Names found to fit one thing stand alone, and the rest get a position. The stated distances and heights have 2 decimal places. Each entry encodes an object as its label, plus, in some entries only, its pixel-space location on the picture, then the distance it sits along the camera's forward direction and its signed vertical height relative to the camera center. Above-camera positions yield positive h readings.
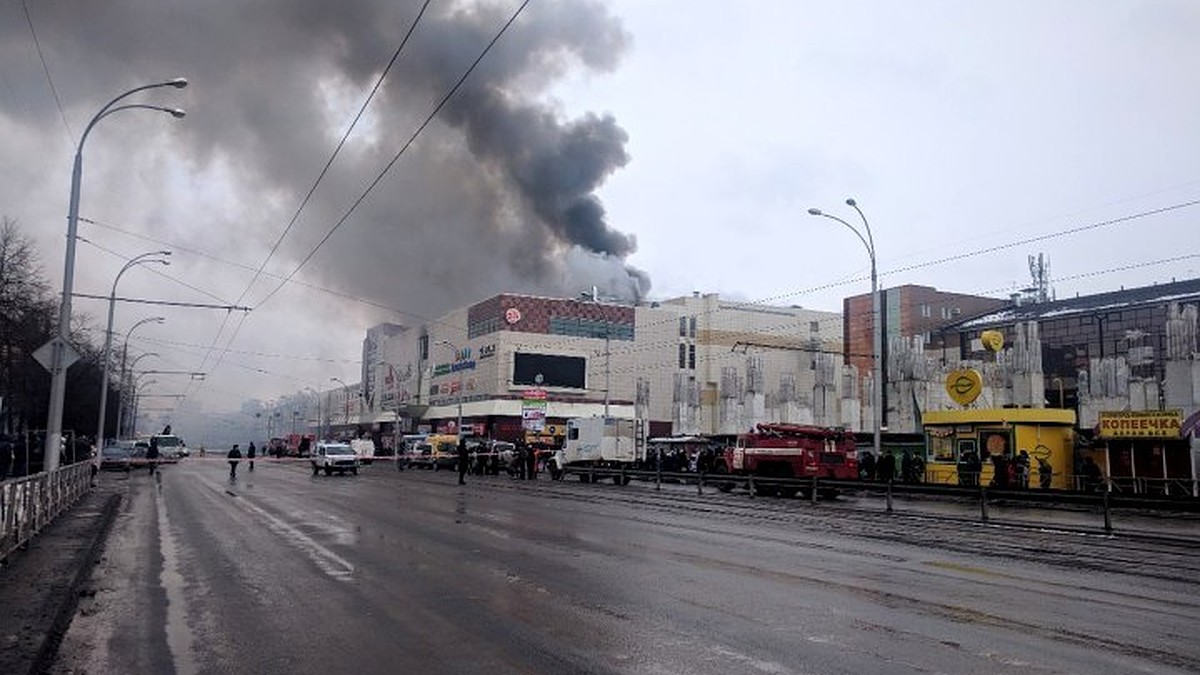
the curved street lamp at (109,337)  38.11 +4.44
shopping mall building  84.31 +8.29
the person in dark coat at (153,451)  46.78 -0.58
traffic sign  19.61 +1.77
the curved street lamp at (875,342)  32.19 +3.78
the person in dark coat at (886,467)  31.75 -0.59
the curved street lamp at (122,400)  53.62 +2.99
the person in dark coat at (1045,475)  30.08 -0.75
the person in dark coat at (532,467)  40.31 -0.96
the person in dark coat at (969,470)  30.62 -0.63
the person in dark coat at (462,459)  33.69 -0.57
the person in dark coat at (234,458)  36.60 -0.70
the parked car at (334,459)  40.72 -0.75
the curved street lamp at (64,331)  19.73 +2.39
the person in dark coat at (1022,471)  29.19 -0.61
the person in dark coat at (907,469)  33.72 -0.69
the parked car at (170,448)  56.56 -0.52
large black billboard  85.25 +6.84
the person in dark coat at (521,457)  39.94 -0.55
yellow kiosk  30.73 +0.26
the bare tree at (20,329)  39.84 +4.85
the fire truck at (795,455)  30.95 -0.23
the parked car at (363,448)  59.92 -0.36
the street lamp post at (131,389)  74.46 +4.98
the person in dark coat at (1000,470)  28.20 -0.57
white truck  44.09 +0.18
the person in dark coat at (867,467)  31.89 -0.63
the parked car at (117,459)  44.75 -0.94
